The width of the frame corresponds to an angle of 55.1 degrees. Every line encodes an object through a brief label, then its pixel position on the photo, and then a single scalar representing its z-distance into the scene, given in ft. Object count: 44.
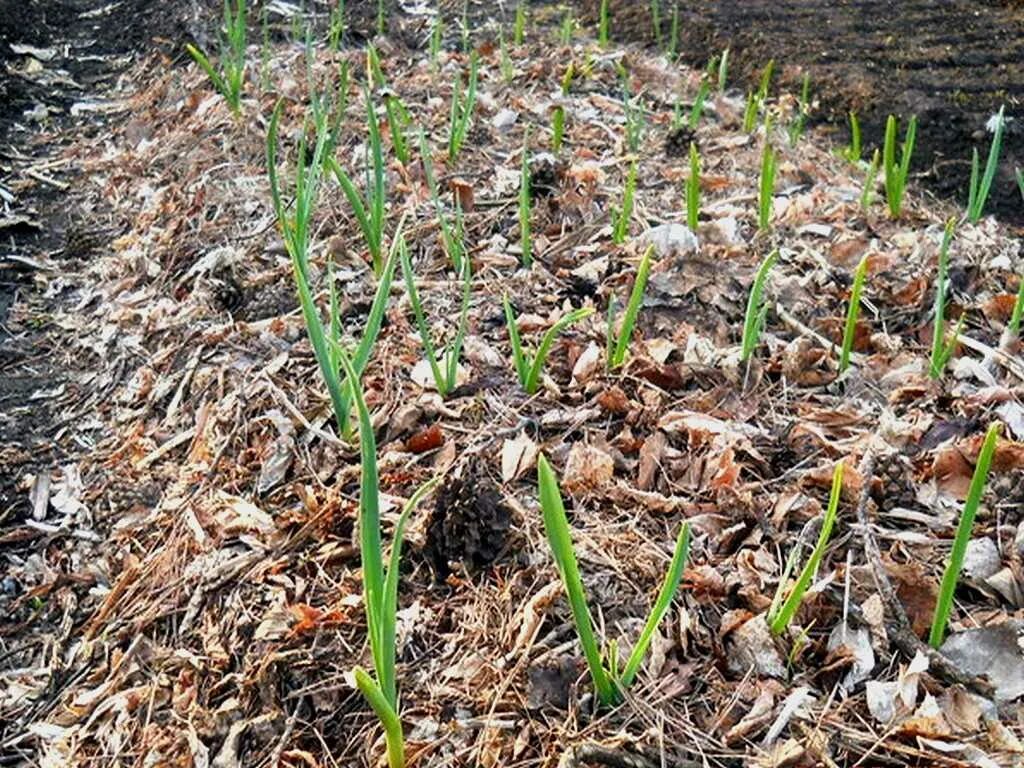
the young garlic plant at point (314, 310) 5.12
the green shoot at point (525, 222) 7.19
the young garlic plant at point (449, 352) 5.90
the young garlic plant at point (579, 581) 3.81
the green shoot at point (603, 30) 12.29
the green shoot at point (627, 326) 5.93
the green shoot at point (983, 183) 6.94
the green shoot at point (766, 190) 7.50
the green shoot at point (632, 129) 9.42
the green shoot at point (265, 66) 10.82
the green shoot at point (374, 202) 6.89
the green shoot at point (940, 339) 5.88
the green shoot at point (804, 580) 4.21
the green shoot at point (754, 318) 5.83
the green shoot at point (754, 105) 10.19
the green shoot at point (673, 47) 11.84
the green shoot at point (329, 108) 7.58
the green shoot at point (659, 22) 12.09
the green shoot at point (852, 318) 5.91
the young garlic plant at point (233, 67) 10.13
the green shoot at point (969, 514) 3.93
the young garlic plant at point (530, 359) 5.52
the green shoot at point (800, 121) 9.58
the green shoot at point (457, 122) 8.71
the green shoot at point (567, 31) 12.63
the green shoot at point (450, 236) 7.18
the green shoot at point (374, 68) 10.47
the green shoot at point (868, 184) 8.44
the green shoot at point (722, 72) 10.64
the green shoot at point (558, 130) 9.55
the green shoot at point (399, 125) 8.50
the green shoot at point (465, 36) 12.20
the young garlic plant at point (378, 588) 3.81
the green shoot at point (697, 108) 9.51
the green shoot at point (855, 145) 9.08
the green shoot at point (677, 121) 9.56
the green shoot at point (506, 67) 11.57
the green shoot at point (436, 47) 11.62
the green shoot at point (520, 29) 12.76
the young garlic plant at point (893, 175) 8.16
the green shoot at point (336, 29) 11.83
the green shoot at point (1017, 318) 6.13
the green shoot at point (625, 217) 7.54
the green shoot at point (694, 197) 7.49
